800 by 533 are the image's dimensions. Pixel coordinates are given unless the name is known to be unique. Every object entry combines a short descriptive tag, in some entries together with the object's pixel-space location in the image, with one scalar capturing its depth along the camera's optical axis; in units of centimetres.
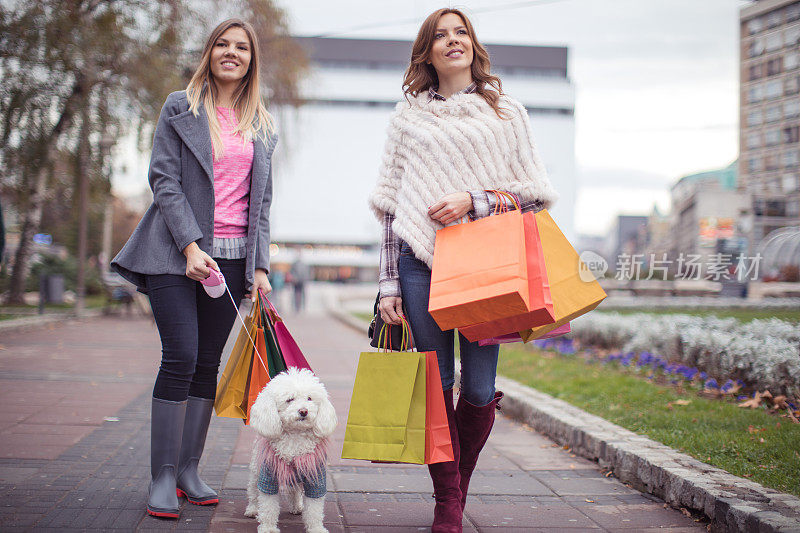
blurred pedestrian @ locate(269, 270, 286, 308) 2364
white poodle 244
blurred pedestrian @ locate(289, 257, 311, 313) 2098
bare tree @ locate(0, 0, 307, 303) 1221
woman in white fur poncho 257
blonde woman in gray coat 274
